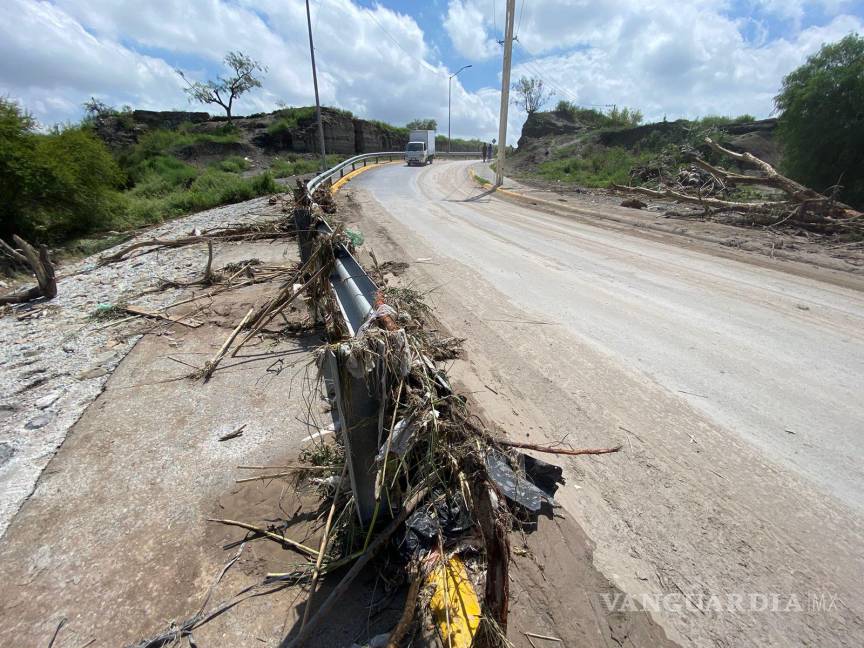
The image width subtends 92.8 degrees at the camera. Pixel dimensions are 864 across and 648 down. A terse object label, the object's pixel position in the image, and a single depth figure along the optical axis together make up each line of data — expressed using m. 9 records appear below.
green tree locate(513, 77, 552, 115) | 64.62
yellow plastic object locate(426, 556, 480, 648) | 1.46
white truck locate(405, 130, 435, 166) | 36.62
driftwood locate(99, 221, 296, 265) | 8.21
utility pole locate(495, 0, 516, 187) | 19.81
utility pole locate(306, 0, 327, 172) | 20.35
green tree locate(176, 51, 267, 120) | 53.78
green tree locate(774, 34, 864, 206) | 11.80
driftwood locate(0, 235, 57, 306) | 6.54
